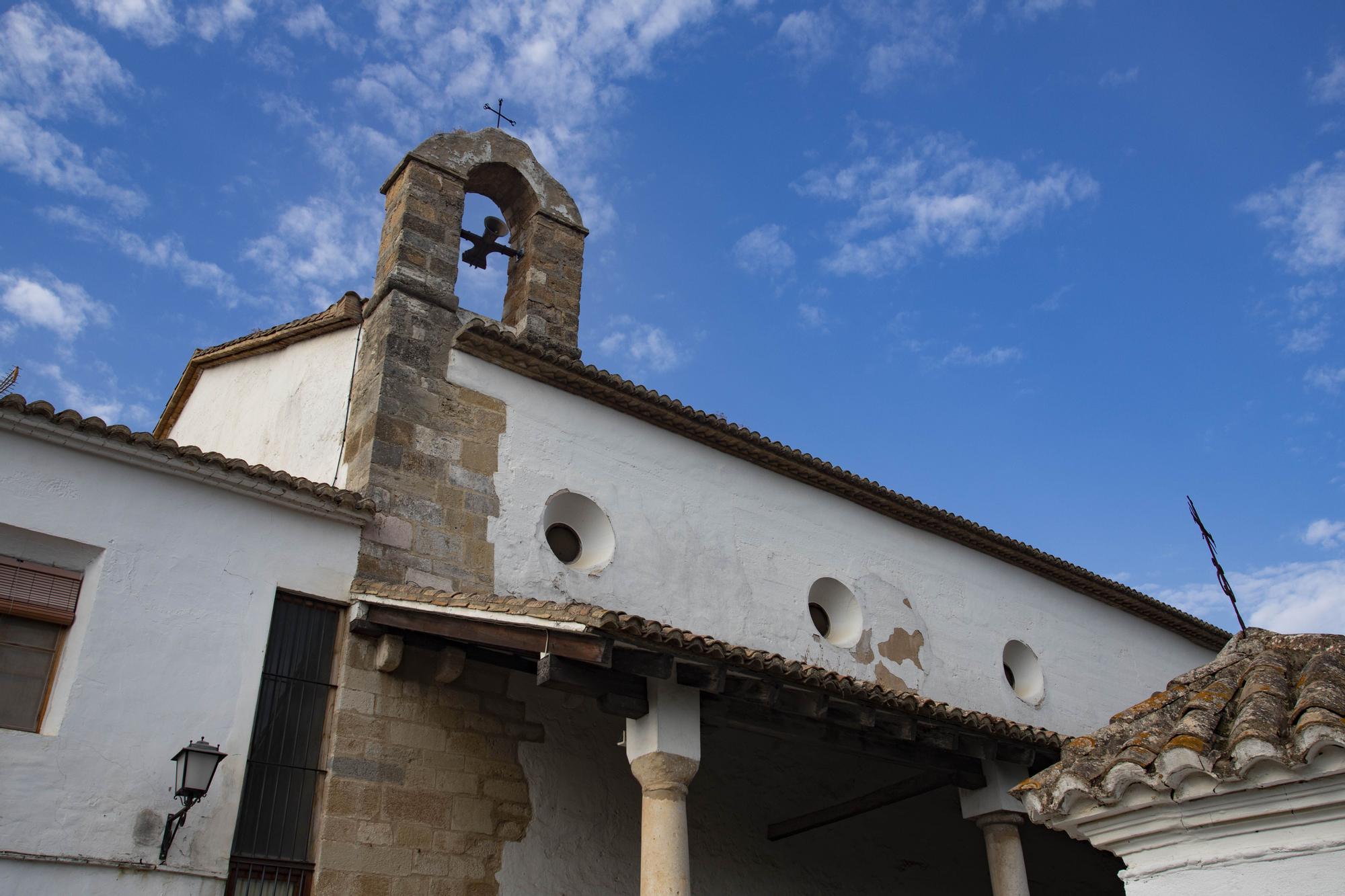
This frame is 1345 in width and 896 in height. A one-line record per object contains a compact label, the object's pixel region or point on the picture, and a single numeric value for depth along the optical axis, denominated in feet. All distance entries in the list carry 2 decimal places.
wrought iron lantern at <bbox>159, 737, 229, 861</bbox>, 20.43
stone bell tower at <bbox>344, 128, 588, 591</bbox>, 27.02
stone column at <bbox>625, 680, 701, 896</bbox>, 22.29
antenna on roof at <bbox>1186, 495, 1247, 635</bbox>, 19.62
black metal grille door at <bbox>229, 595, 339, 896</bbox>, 21.97
